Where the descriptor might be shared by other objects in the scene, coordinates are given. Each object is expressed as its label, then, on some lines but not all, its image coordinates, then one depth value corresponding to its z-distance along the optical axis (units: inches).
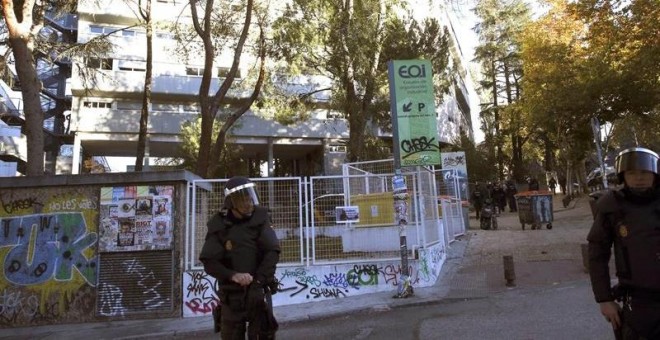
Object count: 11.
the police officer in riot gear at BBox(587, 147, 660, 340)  123.9
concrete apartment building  1368.1
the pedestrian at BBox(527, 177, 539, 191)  1023.0
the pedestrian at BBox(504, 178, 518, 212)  1153.4
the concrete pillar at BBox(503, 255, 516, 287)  380.5
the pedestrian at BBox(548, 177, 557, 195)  1620.7
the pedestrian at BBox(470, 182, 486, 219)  925.9
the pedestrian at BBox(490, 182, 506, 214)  1048.2
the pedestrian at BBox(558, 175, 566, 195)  1501.0
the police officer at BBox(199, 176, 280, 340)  168.6
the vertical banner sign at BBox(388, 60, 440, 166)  380.8
